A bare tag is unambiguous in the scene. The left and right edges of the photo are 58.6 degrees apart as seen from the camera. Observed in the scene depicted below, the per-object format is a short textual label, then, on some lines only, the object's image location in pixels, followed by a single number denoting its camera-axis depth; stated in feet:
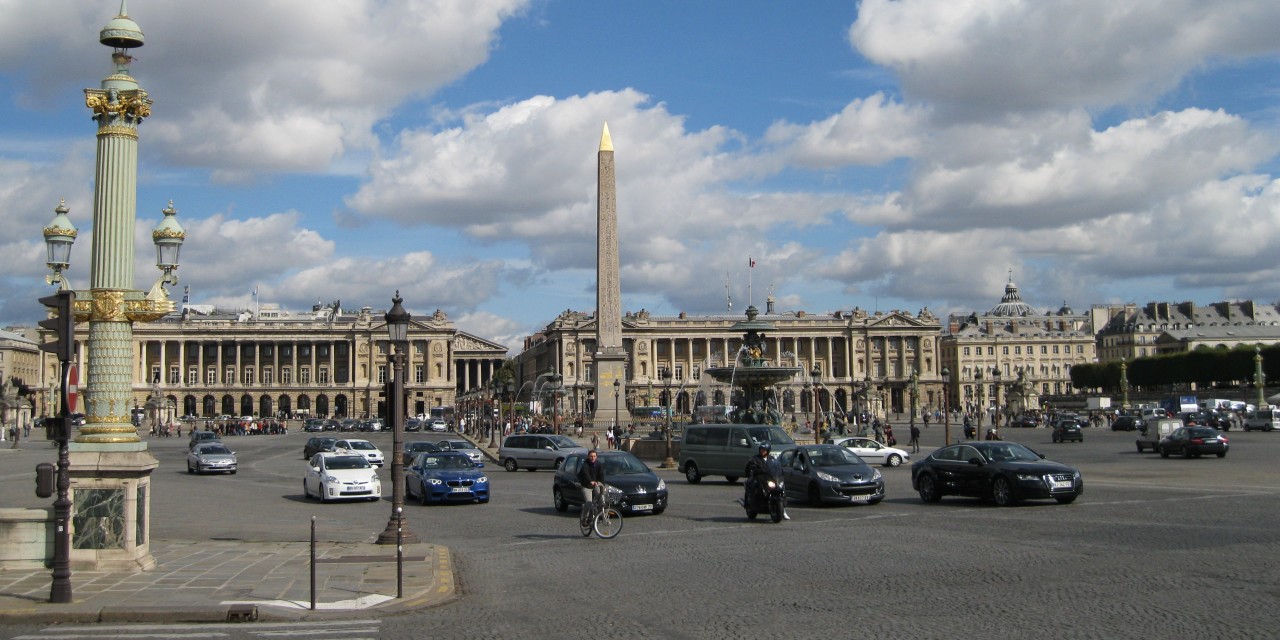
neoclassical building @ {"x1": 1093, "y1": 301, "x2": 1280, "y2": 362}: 542.16
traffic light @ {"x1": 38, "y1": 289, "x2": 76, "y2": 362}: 40.75
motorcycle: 67.87
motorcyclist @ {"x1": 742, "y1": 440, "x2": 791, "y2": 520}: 68.08
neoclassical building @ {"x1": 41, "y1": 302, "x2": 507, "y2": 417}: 514.27
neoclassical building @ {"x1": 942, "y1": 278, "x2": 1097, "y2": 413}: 561.84
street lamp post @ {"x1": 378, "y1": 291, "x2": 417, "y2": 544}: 56.59
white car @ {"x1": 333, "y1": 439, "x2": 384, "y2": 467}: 136.26
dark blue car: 87.35
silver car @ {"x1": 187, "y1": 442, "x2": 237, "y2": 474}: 135.23
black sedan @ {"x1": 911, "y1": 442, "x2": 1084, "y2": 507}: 74.74
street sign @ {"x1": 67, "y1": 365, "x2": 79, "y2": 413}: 40.55
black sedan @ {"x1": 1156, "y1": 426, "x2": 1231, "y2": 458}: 136.77
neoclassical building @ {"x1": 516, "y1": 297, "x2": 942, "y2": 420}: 525.34
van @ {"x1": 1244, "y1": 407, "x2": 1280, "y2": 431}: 234.38
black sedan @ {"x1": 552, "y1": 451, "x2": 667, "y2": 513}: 74.23
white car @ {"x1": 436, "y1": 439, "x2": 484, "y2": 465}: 139.84
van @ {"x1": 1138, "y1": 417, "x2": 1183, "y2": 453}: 155.22
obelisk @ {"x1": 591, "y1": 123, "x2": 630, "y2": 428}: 180.96
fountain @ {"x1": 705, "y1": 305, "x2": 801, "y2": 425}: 148.36
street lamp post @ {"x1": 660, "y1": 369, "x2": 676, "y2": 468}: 132.57
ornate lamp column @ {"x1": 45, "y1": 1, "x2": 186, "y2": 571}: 45.39
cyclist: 63.00
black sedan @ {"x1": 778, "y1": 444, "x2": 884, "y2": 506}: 78.12
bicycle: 62.34
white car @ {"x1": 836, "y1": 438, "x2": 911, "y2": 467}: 135.54
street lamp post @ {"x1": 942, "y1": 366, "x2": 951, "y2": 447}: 148.44
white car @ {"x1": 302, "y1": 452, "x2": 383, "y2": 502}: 91.40
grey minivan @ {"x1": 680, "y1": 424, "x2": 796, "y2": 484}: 103.14
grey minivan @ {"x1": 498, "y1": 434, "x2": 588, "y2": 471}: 135.95
